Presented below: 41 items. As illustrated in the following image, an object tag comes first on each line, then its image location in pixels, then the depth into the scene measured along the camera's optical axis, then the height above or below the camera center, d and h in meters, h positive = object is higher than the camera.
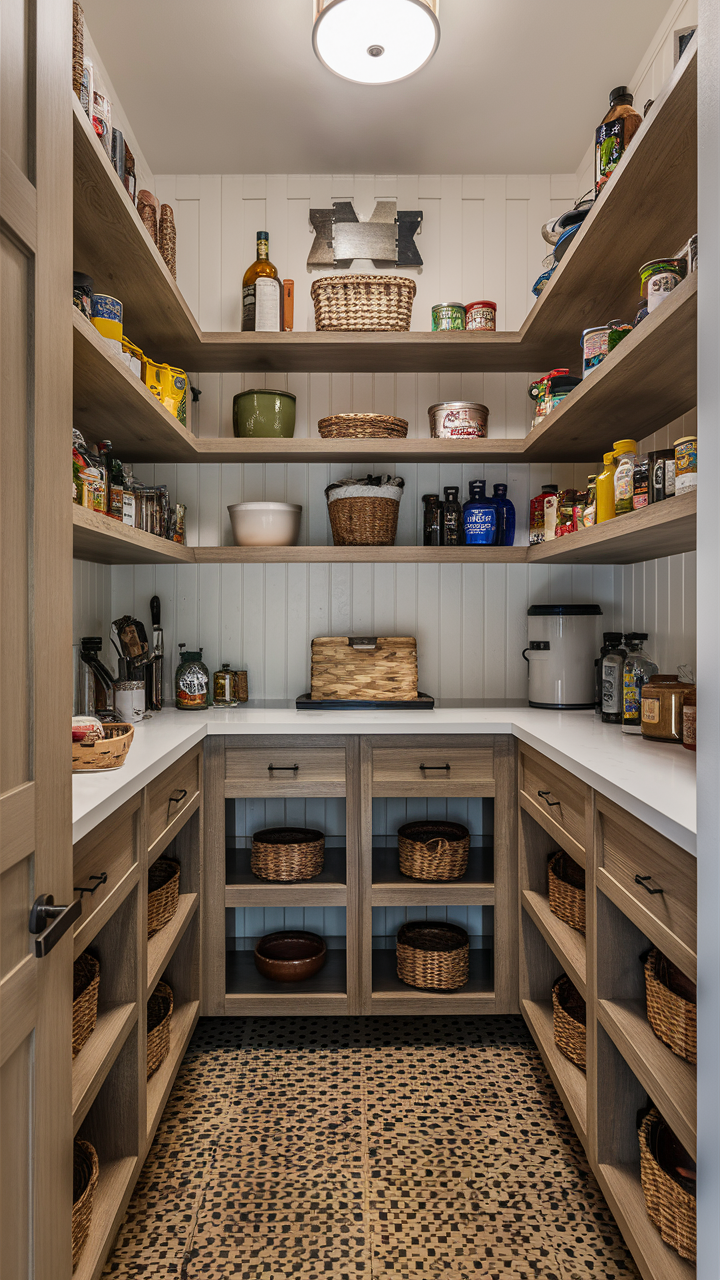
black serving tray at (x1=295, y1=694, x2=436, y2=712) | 2.57 -0.23
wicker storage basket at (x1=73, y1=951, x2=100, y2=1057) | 1.32 -0.64
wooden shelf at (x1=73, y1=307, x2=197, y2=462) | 1.57 +0.61
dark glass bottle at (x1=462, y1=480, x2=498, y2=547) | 2.67 +0.40
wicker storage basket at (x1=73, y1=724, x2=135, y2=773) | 1.54 -0.24
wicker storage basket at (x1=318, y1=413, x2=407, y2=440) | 2.58 +0.71
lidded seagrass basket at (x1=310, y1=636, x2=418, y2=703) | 2.62 -0.12
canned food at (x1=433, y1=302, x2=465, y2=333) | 2.60 +1.09
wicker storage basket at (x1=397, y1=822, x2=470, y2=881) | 2.33 -0.68
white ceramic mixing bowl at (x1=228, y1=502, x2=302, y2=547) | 2.62 +0.39
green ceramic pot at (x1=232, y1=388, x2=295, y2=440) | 2.63 +0.76
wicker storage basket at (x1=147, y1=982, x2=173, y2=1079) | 1.80 -0.94
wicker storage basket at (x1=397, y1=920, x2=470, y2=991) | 2.29 -1.00
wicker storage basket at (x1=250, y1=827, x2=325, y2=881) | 2.33 -0.69
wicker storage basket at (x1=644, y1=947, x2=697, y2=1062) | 1.22 -0.63
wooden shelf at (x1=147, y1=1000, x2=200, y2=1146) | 1.70 -1.05
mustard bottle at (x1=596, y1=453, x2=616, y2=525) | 1.91 +0.37
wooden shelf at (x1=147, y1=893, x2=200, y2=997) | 1.71 -0.74
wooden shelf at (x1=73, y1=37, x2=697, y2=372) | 1.53 +0.98
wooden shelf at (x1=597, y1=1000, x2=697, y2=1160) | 1.14 -0.72
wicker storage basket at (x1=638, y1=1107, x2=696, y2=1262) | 1.21 -0.94
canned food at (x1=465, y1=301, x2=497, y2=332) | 2.59 +1.09
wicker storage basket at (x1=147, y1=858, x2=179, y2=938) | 1.84 -0.64
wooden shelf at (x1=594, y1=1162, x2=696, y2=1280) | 1.22 -1.04
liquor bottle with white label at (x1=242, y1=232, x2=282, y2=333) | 2.57 +1.15
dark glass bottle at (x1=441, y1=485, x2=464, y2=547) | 2.70 +0.40
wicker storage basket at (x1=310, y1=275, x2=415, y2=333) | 2.53 +1.11
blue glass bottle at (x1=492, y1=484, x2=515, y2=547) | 2.72 +0.43
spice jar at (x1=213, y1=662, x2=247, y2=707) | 2.71 -0.19
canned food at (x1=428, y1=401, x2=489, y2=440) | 2.63 +0.74
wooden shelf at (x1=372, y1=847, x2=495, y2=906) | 2.30 -0.78
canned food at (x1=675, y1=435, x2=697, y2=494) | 1.40 +0.32
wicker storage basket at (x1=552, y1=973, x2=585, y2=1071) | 1.80 -0.96
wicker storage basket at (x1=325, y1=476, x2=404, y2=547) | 2.58 +0.43
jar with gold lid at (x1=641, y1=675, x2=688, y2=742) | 1.84 -0.18
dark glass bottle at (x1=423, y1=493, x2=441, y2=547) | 2.71 +0.41
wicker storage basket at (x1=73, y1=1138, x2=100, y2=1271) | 1.27 -0.95
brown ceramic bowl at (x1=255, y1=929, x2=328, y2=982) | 2.33 -1.03
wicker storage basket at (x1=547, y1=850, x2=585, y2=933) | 1.85 -0.64
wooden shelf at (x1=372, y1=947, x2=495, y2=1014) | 2.29 -1.10
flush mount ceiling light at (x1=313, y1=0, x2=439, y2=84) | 1.76 +1.44
